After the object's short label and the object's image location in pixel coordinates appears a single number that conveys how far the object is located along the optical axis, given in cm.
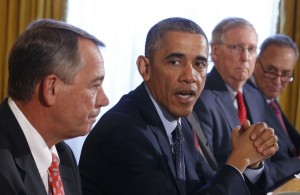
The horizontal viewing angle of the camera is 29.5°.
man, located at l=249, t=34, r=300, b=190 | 363
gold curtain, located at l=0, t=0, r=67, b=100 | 413
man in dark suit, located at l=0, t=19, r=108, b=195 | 149
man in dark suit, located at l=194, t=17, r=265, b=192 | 292
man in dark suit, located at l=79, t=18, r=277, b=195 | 200
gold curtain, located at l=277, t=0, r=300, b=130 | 435
